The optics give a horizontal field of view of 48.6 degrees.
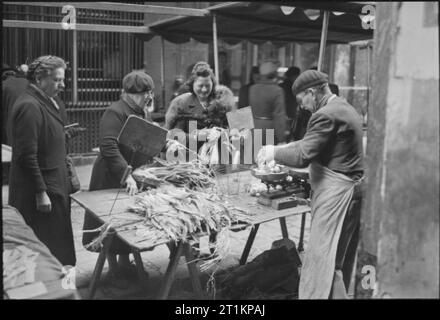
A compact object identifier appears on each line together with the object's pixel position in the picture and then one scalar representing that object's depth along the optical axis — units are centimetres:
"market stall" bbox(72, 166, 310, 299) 322
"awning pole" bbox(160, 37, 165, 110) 930
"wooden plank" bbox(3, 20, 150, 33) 682
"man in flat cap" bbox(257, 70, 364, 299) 349
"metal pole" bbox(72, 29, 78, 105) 910
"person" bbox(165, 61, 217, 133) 507
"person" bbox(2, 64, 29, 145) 591
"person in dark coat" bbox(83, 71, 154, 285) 407
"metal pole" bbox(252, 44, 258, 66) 1287
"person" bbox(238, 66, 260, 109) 781
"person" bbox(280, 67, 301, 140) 860
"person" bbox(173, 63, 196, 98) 522
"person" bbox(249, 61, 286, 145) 708
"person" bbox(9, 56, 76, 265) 353
